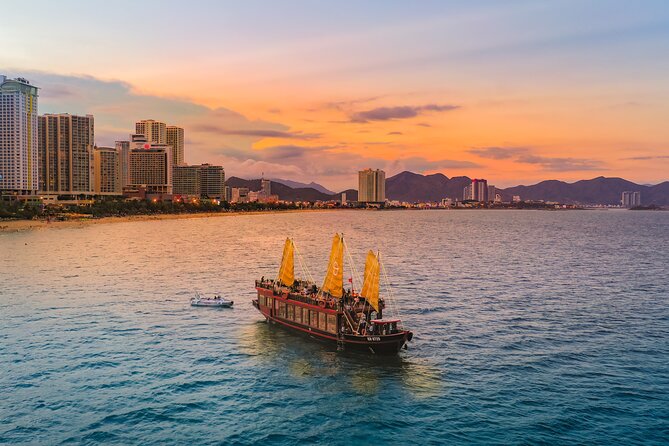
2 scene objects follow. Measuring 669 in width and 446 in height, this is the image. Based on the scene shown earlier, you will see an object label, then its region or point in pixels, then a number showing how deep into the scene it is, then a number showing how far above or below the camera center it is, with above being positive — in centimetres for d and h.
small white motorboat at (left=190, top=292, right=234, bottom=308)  7931 -1370
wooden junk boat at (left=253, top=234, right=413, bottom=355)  5525 -1131
